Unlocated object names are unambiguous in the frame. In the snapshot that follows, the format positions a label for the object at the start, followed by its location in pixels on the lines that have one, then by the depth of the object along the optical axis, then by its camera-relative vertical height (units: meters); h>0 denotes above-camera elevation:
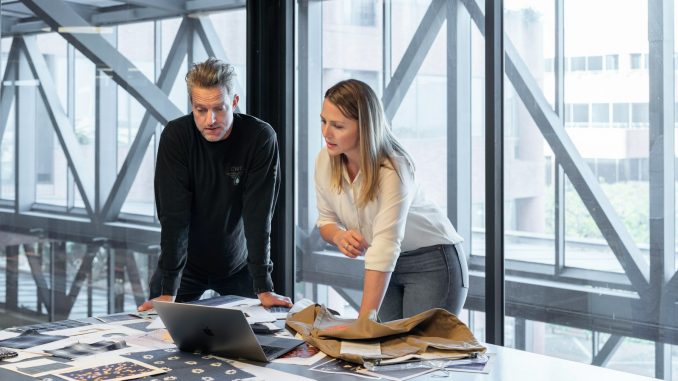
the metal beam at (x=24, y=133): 3.72 +0.24
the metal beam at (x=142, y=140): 4.15 +0.25
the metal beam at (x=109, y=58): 3.84 +0.61
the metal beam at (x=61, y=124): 3.76 +0.29
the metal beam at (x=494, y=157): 3.70 +0.15
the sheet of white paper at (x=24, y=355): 2.15 -0.41
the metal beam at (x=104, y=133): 4.01 +0.26
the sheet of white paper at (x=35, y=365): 2.03 -0.42
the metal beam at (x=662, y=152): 3.50 +0.16
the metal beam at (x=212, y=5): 4.55 +0.99
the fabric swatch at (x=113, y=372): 1.99 -0.42
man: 2.95 -0.01
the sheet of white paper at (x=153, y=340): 2.29 -0.40
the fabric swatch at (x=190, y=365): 2.01 -0.42
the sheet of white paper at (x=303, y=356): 2.14 -0.41
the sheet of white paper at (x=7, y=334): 2.38 -0.40
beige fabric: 2.15 -0.37
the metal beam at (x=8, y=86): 3.67 +0.44
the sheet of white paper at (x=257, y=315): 2.55 -0.37
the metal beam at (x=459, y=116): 4.30 +0.37
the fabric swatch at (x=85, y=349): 2.20 -0.41
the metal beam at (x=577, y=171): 3.72 +0.09
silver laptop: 2.11 -0.35
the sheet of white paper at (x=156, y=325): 2.49 -0.38
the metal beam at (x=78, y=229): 3.75 -0.18
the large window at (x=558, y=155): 3.66 +0.17
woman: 2.61 -0.08
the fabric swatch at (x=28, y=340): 2.29 -0.40
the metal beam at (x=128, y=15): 3.98 +0.82
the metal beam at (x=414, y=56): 4.42 +0.70
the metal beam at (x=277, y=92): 4.74 +0.53
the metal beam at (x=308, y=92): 4.88 +0.55
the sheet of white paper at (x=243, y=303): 2.76 -0.36
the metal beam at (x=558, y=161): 3.92 +0.14
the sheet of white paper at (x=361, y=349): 2.12 -0.39
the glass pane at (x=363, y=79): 4.47 +0.54
